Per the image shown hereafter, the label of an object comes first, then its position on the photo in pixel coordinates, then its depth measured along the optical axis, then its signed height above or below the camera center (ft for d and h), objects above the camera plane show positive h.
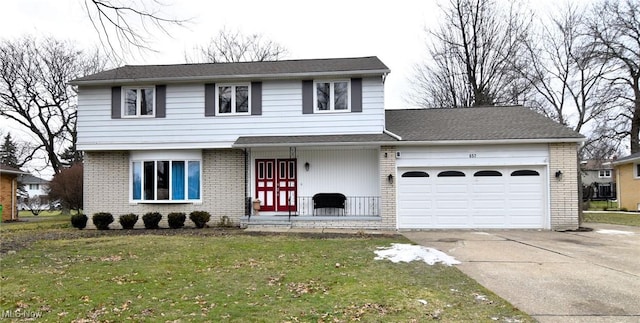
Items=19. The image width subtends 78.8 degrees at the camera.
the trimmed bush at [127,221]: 44.52 -4.82
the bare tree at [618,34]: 81.35 +29.97
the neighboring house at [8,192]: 69.46 -2.28
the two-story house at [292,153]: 43.06 +2.88
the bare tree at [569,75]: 80.18 +21.14
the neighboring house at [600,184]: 110.42 -2.90
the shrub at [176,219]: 44.43 -4.65
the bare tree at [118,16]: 22.41 +9.56
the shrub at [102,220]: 44.50 -4.70
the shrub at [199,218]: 44.34 -4.51
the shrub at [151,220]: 44.65 -4.74
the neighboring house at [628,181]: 75.05 -1.13
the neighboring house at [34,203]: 121.42 -7.64
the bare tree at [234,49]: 104.01 +34.98
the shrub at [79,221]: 45.21 -4.86
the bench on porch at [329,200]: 45.60 -2.66
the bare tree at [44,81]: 83.71 +21.66
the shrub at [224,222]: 45.69 -5.17
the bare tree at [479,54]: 79.20 +26.05
